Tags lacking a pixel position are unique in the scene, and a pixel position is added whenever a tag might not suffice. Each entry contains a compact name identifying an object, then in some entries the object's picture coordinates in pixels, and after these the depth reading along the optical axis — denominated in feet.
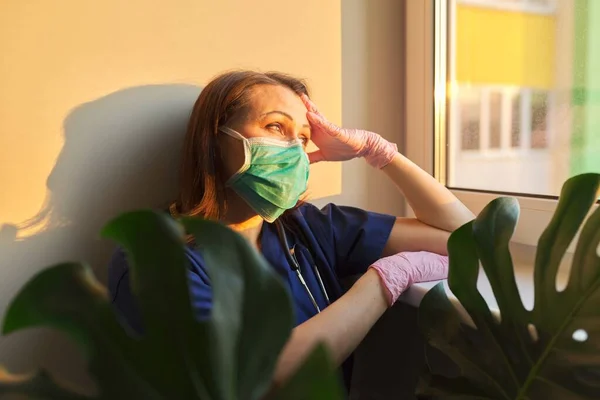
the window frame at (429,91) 4.60
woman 3.15
